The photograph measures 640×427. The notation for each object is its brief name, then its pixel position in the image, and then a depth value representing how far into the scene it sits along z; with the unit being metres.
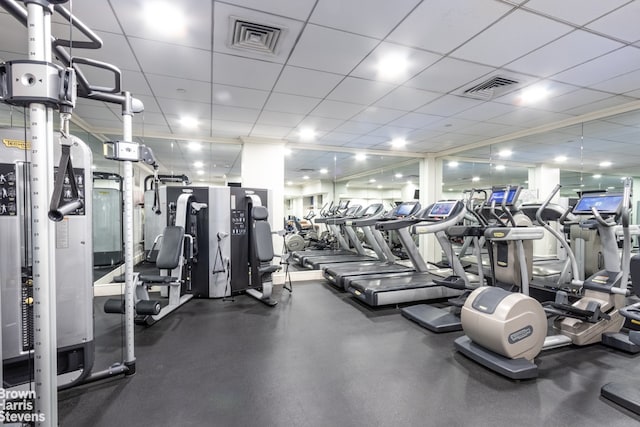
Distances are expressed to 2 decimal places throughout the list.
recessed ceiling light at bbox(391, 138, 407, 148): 6.30
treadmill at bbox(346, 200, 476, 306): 4.00
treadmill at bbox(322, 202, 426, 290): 4.51
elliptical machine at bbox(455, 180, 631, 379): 2.49
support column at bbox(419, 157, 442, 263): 7.60
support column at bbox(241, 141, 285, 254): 6.07
